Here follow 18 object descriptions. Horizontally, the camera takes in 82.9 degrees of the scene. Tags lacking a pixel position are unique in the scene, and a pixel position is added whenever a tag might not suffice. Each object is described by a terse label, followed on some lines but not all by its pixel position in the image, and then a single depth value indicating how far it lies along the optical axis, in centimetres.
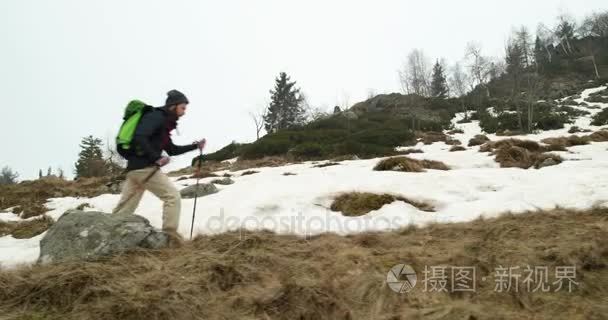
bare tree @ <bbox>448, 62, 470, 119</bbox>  4898
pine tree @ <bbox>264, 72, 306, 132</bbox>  4812
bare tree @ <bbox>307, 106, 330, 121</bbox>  4916
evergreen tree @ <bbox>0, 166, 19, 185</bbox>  4984
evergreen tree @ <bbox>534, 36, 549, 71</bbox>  5003
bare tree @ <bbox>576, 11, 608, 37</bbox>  5460
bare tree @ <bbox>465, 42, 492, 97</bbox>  4672
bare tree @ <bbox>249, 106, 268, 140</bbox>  4961
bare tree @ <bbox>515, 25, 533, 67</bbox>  5191
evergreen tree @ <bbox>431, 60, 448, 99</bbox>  5662
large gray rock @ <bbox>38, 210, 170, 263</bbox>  342
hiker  395
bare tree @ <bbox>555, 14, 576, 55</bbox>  5906
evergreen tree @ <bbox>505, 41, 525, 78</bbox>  3006
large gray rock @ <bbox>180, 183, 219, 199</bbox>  715
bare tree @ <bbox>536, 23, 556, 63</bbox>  6184
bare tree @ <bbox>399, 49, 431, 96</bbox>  5206
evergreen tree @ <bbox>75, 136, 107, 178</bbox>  2019
